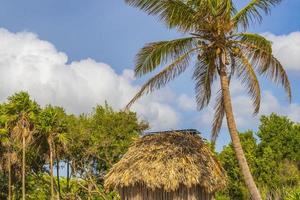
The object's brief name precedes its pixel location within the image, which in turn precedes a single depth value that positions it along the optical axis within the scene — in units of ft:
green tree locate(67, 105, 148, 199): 137.59
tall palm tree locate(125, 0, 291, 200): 56.80
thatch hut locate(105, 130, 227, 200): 63.87
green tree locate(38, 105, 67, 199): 109.50
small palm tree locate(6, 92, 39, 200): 109.29
